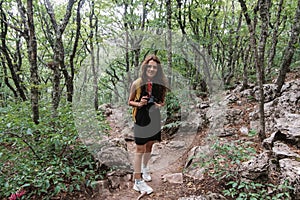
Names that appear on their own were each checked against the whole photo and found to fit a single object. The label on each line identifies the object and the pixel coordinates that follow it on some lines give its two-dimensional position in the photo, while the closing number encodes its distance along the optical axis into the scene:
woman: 3.63
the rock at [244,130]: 5.57
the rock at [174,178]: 4.06
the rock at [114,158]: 4.17
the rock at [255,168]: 3.31
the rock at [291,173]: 2.84
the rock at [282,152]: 3.55
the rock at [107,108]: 10.27
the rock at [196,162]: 4.02
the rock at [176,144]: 6.30
